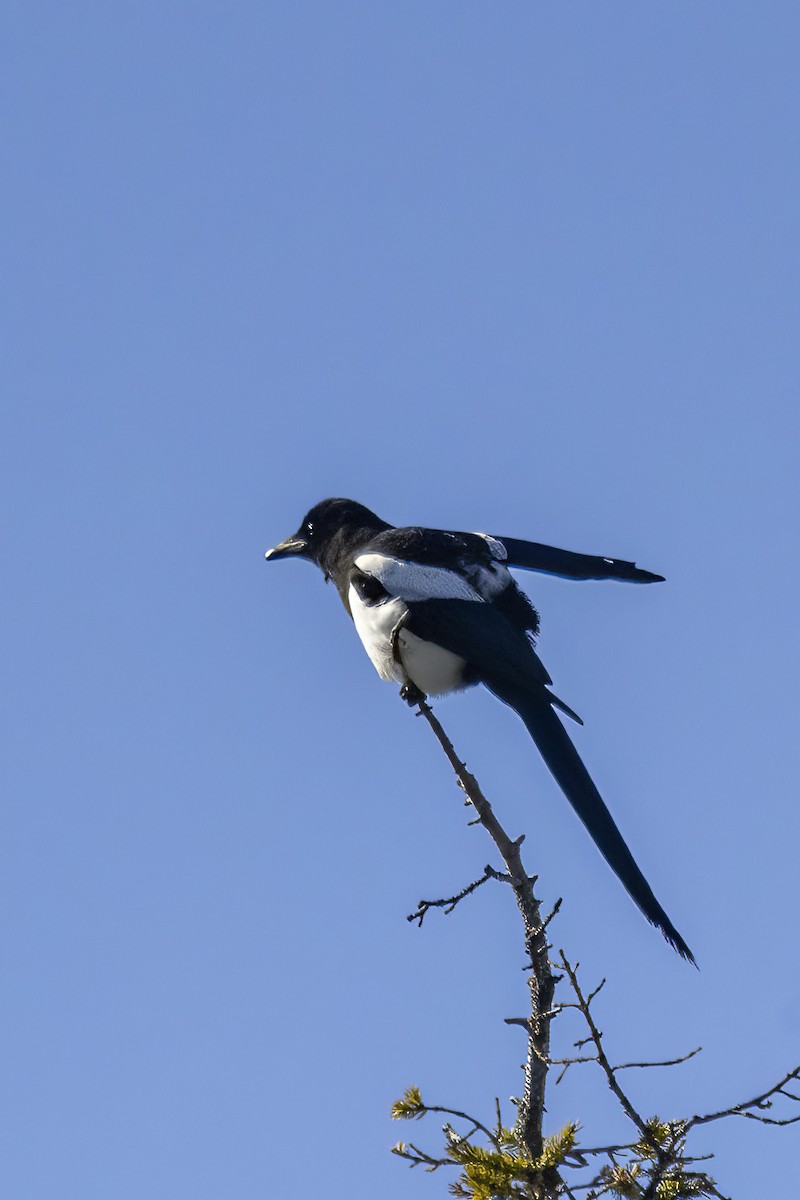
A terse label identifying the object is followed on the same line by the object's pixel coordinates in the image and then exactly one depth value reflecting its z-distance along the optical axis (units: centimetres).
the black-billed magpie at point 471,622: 806
